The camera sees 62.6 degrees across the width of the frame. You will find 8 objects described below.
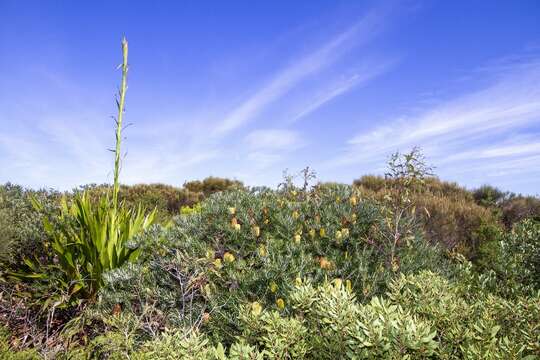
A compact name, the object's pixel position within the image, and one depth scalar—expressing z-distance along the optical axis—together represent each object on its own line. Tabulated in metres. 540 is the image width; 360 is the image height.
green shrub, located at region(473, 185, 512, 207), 14.56
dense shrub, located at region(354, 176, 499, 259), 7.96
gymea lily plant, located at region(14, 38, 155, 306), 4.96
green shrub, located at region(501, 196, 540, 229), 11.99
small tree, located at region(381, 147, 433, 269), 4.10
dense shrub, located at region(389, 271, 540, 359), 1.97
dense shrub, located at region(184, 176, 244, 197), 20.30
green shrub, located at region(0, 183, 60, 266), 5.81
